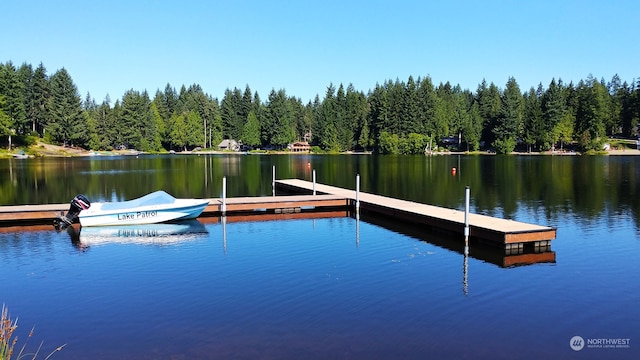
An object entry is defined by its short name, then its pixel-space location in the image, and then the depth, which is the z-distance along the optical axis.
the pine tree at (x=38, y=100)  122.25
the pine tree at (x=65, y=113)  120.12
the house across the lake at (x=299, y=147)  166.38
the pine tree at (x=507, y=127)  133.62
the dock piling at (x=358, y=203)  31.17
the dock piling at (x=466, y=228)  21.59
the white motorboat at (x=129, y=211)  26.64
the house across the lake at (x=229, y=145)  163.00
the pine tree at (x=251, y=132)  158.75
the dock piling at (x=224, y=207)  30.65
